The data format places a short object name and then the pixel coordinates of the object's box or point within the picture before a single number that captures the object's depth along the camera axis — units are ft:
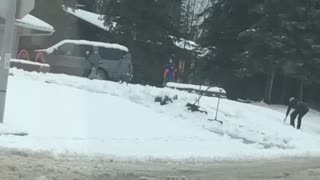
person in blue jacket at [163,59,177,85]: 108.17
